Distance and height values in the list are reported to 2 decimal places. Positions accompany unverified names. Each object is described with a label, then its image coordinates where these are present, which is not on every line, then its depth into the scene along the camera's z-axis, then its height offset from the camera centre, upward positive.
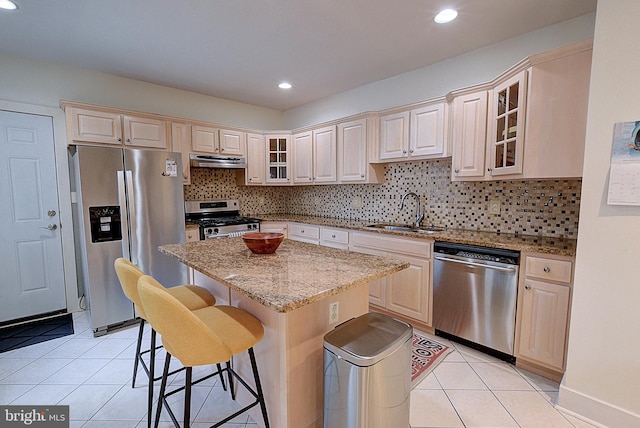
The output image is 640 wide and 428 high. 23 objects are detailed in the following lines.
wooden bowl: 1.82 -0.32
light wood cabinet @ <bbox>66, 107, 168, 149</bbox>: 2.78 +0.66
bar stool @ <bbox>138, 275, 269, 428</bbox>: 1.07 -0.62
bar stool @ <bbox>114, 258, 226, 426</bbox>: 1.49 -0.63
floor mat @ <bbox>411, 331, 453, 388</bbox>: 2.09 -1.30
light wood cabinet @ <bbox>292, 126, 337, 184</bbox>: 3.72 +0.49
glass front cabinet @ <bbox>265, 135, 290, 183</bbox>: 4.25 +0.50
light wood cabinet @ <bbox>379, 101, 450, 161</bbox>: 2.73 +0.60
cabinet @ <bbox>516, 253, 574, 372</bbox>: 1.87 -0.79
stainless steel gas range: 3.41 -0.36
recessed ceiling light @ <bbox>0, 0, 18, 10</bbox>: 1.96 +1.29
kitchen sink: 2.93 -0.38
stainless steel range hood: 3.55 +0.39
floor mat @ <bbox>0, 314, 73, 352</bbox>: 2.55 -1.35
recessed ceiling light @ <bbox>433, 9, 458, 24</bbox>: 2.08 +1.31
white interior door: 2.83 -0.29
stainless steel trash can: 1.16 -0.77
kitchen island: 1.22 -0.59
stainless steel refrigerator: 2.60 -0.24
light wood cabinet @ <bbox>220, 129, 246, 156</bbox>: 3.83 +0.68
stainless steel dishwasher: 2.10 -0.81
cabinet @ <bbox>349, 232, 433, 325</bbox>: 2.59 -0.83
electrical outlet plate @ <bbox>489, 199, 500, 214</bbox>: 2.61 -0.12
